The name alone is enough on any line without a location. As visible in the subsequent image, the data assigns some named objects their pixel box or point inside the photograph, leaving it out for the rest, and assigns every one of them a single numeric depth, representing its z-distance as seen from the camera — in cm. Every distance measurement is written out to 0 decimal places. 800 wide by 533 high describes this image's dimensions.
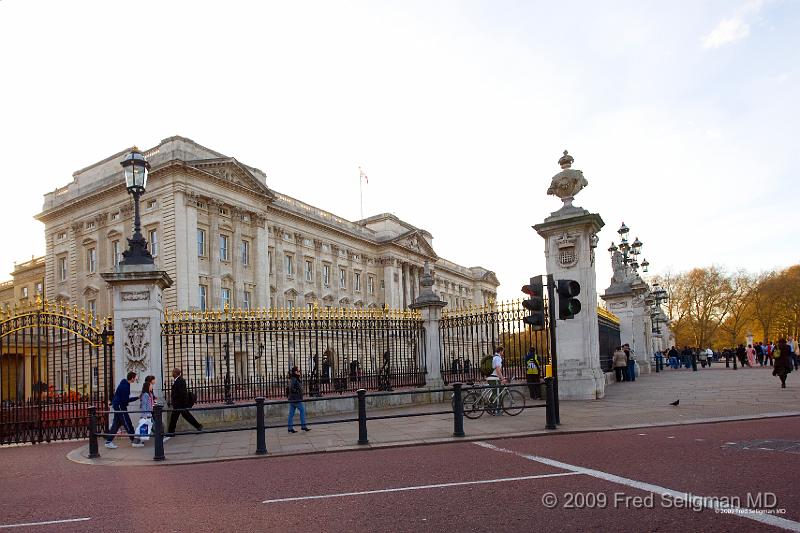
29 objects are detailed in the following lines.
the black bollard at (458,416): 1156
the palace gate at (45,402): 1420
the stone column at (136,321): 1428
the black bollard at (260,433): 1092
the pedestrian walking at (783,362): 1880
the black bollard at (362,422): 1131
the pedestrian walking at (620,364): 2442
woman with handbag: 1305
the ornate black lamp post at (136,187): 1433
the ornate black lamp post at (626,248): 3145
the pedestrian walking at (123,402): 1304
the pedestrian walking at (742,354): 4244
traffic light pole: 1216
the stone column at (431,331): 1969
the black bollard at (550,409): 1192
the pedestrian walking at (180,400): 1395
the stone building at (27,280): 6906
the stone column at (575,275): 1731
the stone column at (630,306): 3015
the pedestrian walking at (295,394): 1361
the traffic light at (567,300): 1232
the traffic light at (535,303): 1238
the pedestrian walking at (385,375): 1853
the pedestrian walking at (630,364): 2562
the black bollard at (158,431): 1059
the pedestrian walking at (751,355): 4114
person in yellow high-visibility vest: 1698
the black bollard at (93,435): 1151
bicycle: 1443
